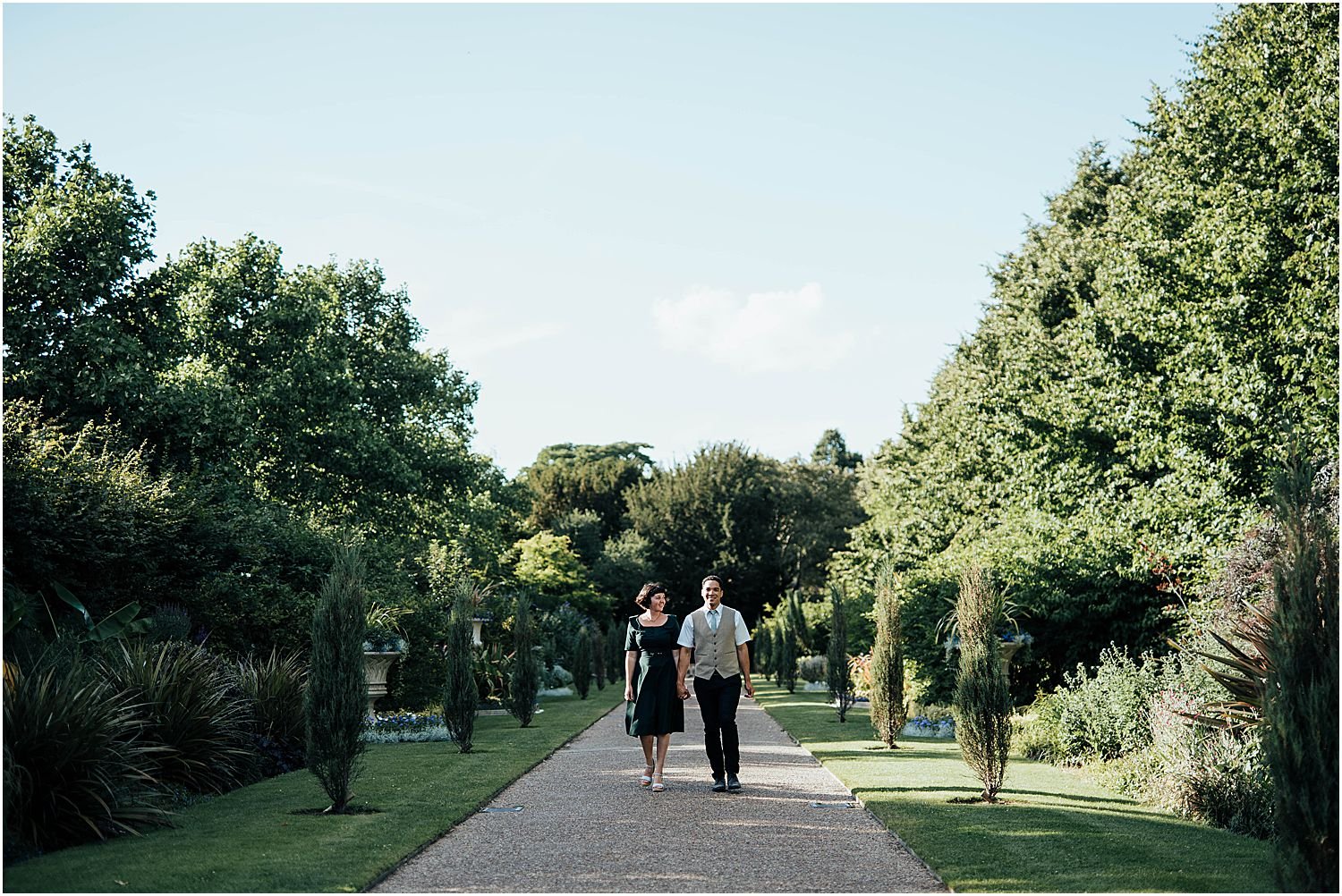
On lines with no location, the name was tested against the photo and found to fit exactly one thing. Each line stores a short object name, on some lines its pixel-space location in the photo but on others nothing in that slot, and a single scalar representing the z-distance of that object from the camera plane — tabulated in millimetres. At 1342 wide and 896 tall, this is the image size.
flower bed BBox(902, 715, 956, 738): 18047
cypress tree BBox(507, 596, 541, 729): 19312
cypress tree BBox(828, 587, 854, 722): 21641
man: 10508
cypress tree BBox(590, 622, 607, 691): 36719
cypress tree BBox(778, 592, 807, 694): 34688
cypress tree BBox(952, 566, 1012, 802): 9781
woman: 10484
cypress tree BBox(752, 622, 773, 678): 46375
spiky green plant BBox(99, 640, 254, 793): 10195
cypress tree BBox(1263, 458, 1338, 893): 5738
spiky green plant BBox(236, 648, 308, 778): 13016
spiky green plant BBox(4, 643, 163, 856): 7336
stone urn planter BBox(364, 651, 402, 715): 18781
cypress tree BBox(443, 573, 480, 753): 14773
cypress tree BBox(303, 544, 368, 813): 9133
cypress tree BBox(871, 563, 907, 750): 15812
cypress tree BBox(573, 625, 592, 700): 29516
